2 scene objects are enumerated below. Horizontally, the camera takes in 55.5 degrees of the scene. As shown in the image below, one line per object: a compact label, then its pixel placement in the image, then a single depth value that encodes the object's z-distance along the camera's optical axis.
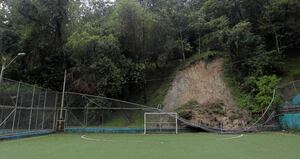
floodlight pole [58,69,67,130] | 19.20
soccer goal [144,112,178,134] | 19.03
